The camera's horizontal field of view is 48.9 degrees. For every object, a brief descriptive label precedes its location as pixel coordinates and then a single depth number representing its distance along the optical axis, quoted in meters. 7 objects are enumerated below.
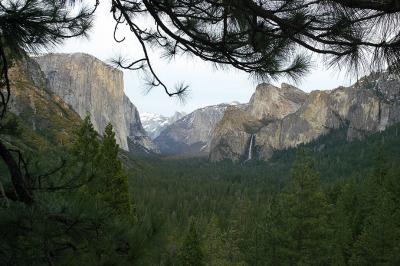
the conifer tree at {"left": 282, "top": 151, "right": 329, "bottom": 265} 20.80
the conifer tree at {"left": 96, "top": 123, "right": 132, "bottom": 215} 16.25
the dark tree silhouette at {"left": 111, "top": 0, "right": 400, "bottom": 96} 2.98
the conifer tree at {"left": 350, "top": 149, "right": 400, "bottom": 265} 19.47
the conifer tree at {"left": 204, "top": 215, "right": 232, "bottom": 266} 27.75
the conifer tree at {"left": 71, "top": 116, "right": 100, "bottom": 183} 16.97
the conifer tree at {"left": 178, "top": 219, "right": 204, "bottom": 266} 21.12
